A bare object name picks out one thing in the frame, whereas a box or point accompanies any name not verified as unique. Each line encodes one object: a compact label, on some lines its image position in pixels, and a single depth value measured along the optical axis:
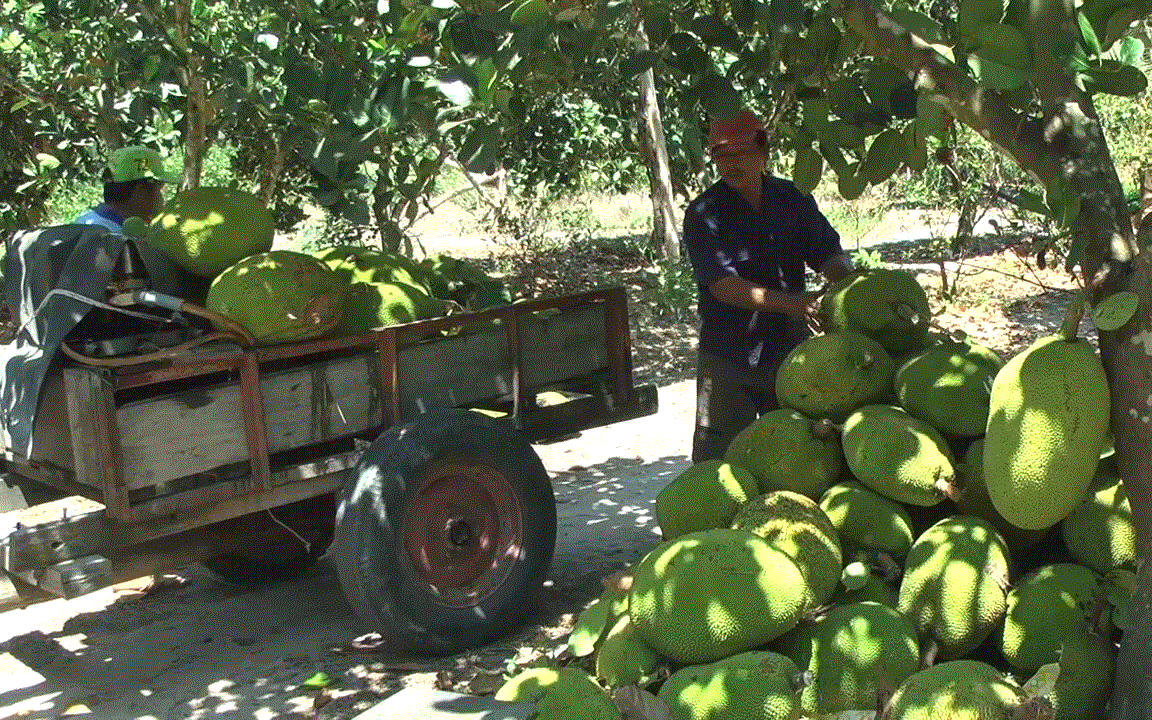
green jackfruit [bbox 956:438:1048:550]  2.70
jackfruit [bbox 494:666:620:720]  2.29
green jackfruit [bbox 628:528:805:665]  2.41
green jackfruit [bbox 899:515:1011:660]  2.49
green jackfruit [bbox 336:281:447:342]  3.93
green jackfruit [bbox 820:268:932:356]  3.16
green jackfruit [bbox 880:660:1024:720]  2.14
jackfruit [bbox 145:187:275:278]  3.69
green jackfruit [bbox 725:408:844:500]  2.92
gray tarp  3.46
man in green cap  4.51
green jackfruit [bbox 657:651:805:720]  2.28
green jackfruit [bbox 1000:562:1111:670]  2.43
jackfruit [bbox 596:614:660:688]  2.48
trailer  3.34
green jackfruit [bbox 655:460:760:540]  2.89
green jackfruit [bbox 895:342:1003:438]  2.83
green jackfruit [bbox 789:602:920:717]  2.39
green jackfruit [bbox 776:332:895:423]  3.01
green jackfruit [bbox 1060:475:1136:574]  2.53
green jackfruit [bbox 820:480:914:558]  2.73
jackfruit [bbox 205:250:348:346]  3.56
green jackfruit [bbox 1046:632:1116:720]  2.32
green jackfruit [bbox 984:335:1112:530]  2.17
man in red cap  4.04
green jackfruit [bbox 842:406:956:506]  2.69
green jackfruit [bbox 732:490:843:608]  2.56
